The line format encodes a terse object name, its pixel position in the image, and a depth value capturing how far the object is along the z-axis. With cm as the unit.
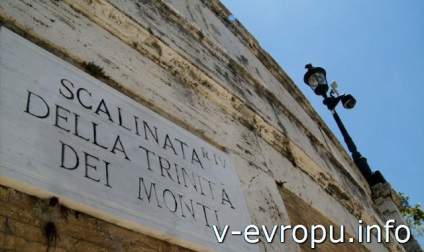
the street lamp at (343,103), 811
